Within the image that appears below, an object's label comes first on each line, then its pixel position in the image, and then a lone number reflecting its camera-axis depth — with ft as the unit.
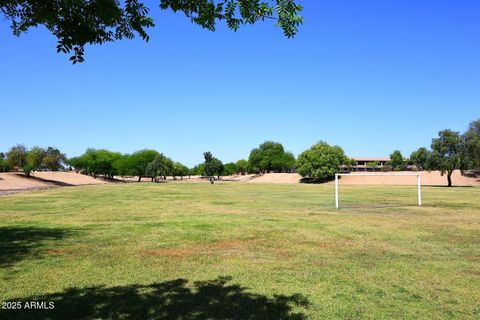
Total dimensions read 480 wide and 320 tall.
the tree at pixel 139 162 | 443.73
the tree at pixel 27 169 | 316.40
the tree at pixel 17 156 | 344.69
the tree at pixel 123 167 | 444.55
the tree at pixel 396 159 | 535.60
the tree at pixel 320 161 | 358.02
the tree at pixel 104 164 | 428.97
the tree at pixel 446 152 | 235.40
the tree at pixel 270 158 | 520.83
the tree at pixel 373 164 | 603.59
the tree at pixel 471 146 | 226.58
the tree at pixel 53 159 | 375.78
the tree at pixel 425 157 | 245.26
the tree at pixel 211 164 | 386.73
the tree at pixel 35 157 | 334.24
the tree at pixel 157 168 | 413.59
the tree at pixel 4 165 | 336.49
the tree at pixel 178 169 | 561.02
